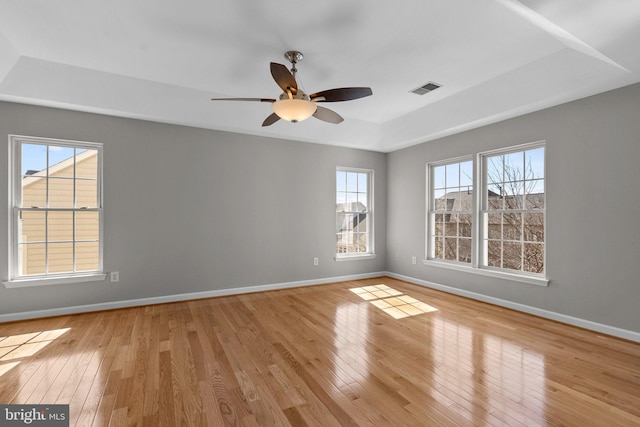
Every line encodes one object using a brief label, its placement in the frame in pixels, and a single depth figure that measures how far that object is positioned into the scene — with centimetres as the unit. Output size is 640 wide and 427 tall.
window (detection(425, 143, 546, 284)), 379
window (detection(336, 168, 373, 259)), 561
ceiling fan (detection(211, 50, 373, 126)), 270
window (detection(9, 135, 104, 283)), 351
